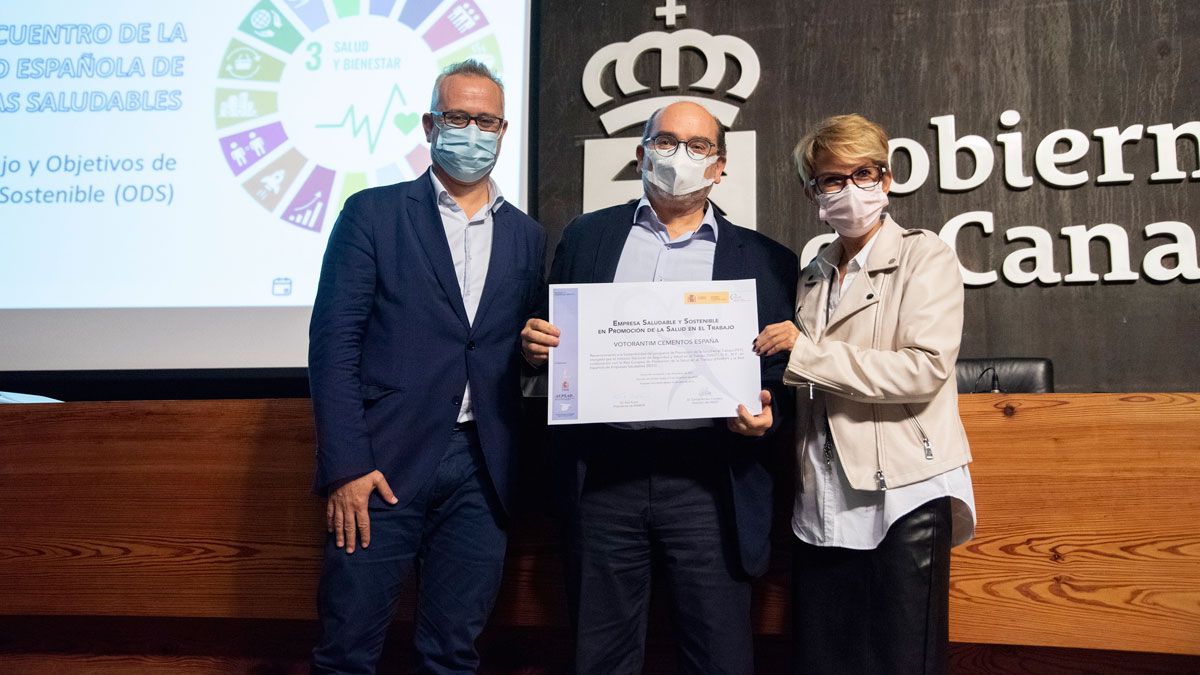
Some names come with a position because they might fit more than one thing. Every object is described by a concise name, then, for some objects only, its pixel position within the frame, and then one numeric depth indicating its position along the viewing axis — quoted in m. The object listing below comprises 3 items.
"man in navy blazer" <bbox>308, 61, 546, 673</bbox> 1.39
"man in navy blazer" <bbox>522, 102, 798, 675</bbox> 1.40
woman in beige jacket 1.30
